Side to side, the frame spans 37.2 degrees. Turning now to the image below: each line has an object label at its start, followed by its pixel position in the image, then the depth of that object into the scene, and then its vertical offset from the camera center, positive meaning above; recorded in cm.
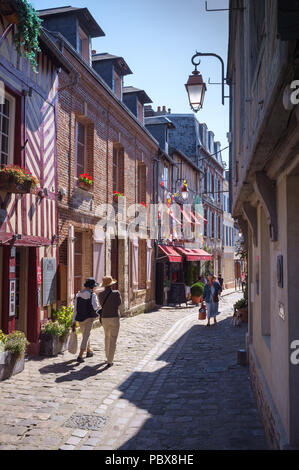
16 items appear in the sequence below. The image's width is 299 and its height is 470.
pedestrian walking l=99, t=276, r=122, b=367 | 781 -101
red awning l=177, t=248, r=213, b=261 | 2122 +45
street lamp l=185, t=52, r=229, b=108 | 782 +309
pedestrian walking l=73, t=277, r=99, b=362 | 809 -86
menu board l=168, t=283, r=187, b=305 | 1902 -134
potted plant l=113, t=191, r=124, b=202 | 1373 +208
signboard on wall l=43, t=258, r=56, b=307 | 874 -37
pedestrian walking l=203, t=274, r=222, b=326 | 1263 -94
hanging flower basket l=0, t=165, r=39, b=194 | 694 +131
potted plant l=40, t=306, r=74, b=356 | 834 -138
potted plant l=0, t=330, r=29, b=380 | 666 -139
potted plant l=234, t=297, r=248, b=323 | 1228 -125
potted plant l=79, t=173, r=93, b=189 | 1096 +204
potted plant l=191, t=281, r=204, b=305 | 1959 -132
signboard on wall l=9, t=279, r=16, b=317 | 760 -60
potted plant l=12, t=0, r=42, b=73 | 697 +380
